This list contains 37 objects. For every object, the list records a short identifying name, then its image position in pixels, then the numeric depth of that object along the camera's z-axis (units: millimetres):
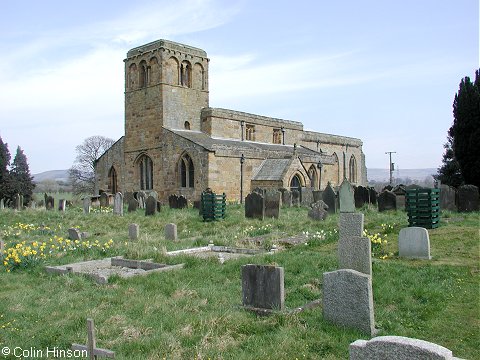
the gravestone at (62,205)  27767
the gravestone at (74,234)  14976
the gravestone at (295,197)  26422
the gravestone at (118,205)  23652
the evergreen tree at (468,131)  25641
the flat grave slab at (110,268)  9484
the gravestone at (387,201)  20234
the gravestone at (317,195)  25912
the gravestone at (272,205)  19719
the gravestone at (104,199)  30381
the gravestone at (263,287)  6949
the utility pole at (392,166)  62675
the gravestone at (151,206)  22364
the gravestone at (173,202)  26281
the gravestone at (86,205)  25302
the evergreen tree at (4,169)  41531
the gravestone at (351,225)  8492
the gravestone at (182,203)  26062
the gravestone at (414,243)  10648
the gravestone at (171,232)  15141
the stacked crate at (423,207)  14352
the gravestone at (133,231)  15454
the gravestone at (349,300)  6207
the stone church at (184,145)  29938
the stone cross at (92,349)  5227
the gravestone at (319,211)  17844
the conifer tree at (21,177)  42781
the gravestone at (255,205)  19625
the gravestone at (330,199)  21177
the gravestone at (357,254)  7871
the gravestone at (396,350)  3461
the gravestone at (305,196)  26375
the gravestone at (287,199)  25491
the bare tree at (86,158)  68438
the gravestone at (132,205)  25500
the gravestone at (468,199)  19547
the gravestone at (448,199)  20734
